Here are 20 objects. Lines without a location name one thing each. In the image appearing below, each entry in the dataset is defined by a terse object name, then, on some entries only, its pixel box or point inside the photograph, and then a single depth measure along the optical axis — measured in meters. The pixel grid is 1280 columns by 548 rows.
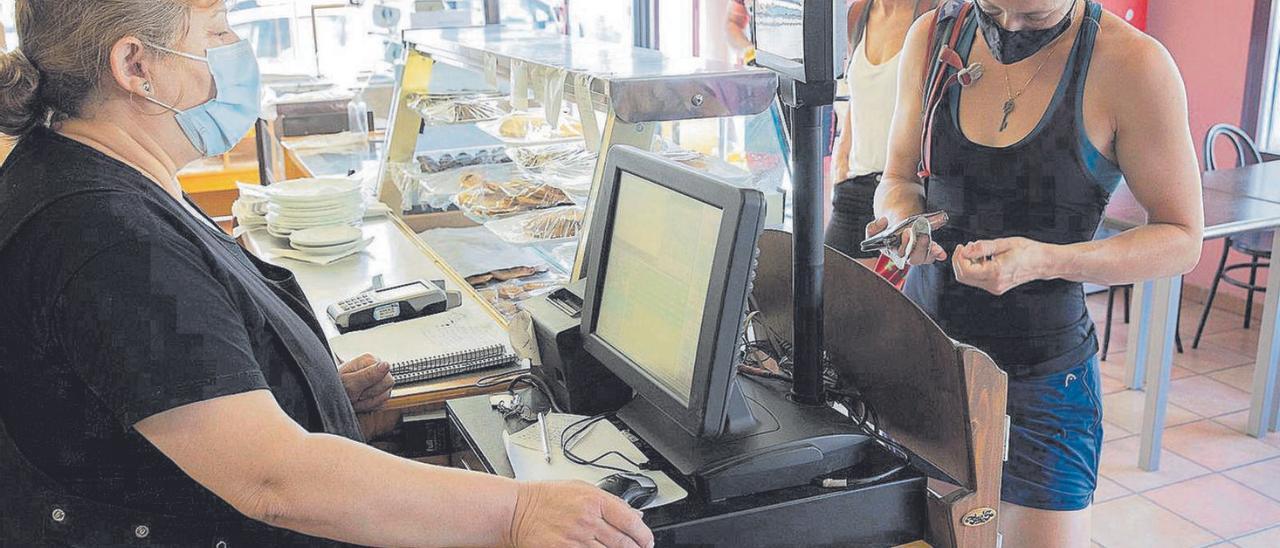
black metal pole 1.39
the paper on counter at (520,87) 2.28
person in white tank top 3.02
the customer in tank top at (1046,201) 1.64
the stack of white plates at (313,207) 2.90
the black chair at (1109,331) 4.67
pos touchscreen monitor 1.22
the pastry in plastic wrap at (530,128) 2.82
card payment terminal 2.16
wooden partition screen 1.29
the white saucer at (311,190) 2.91
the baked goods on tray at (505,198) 2.71
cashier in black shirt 1.12
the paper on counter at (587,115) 1.98
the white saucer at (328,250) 2.78
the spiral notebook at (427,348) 1.94
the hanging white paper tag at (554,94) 2.08
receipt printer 1.58
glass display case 1.86
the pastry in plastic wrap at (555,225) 2.52
